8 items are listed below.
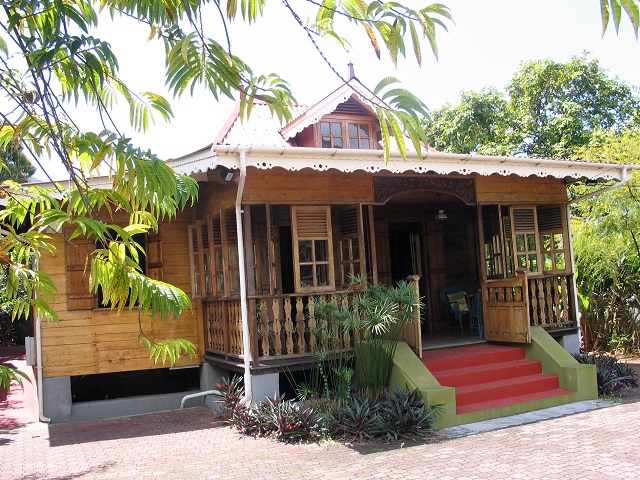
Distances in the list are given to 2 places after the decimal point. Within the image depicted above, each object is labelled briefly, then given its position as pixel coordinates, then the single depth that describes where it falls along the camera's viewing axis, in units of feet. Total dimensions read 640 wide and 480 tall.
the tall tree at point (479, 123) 77.82
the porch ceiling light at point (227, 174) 27.94
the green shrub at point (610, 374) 30.25
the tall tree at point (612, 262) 42.68
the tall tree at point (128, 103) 8.86
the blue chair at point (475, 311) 35.64
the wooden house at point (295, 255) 28.40
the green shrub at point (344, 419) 24.04
